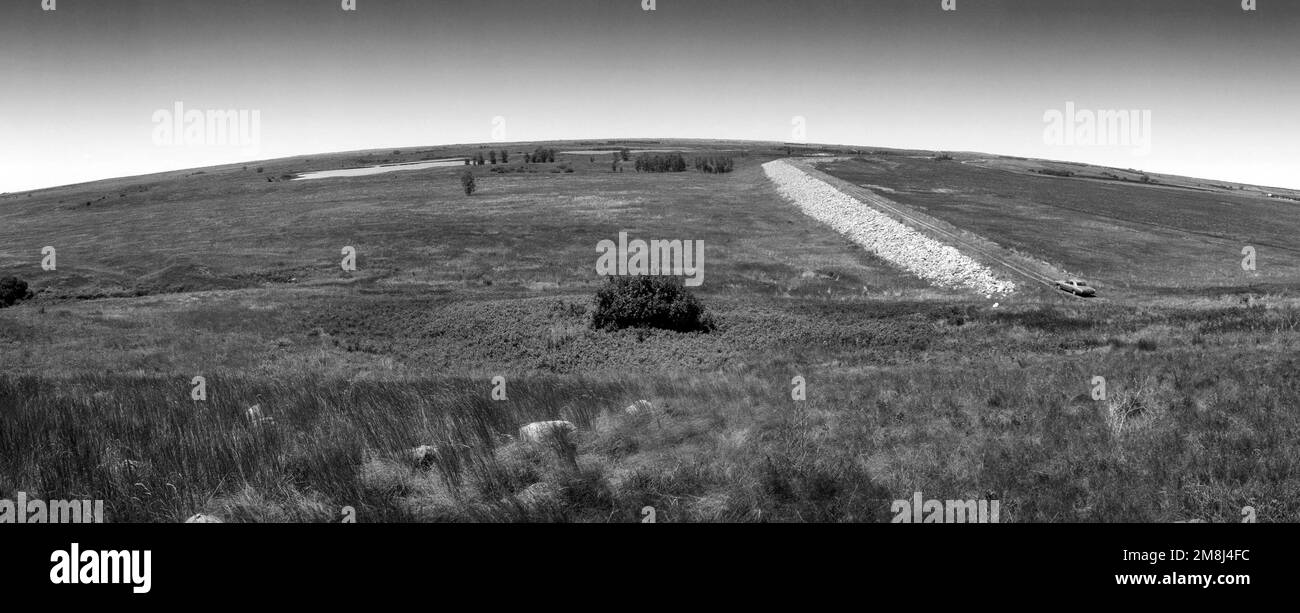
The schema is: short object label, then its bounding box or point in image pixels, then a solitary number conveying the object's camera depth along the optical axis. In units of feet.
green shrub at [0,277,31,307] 121.08
